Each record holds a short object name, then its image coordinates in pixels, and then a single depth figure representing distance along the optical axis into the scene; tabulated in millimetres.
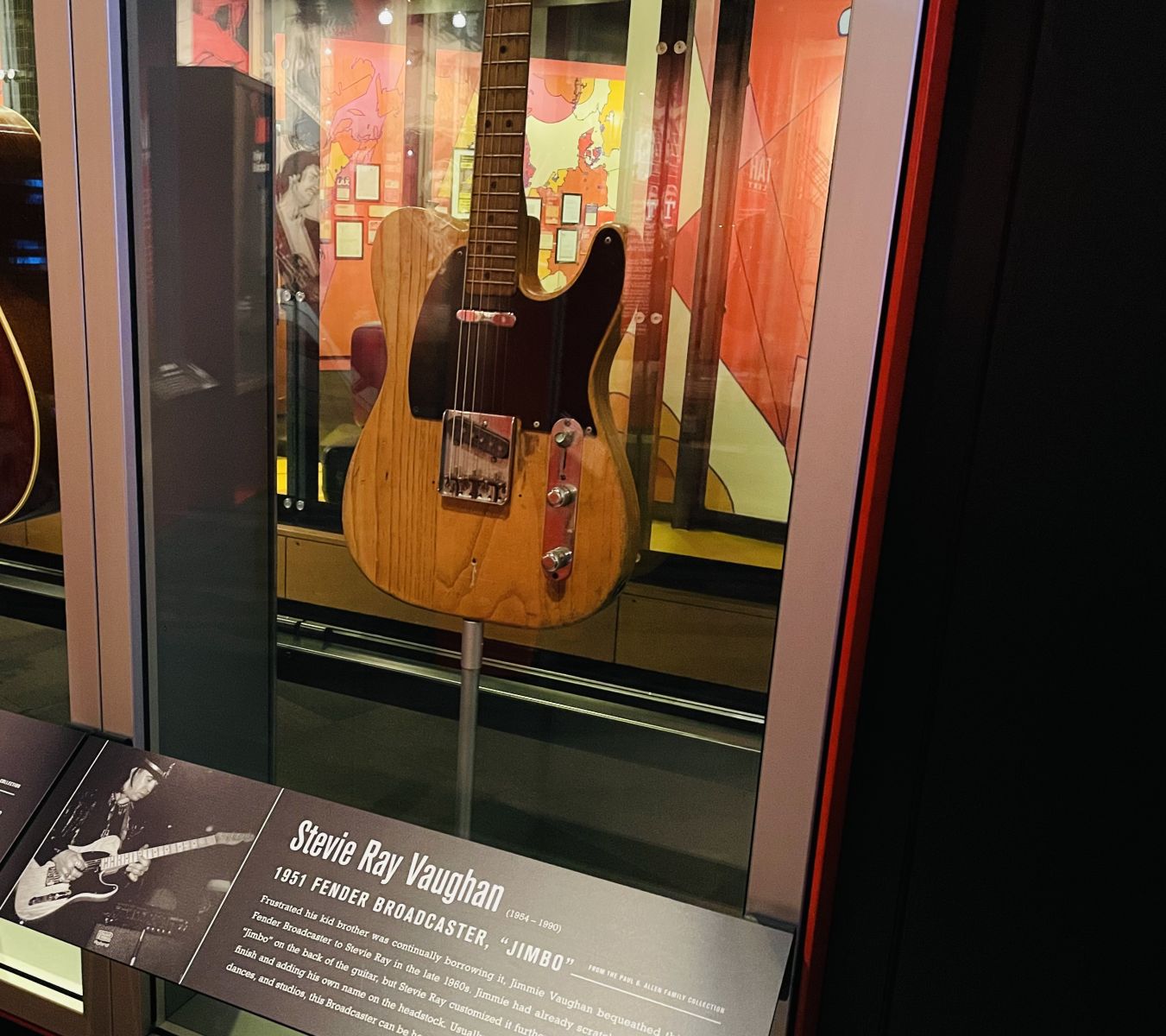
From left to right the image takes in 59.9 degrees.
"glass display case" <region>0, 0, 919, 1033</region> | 1129
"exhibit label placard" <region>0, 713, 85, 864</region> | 1075
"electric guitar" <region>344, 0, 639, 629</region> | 1132
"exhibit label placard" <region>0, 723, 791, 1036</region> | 847
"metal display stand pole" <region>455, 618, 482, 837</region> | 1344
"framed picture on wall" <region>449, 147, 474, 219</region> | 1245
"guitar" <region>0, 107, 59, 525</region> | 1129
